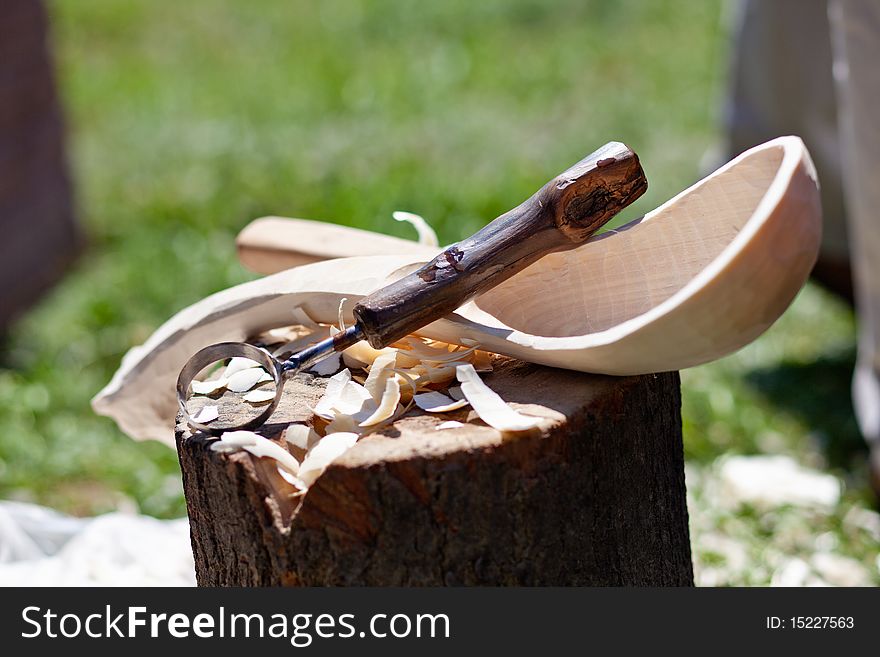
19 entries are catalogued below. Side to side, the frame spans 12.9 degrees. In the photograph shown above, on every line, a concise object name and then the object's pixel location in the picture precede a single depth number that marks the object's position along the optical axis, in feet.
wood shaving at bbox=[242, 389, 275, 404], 5.43
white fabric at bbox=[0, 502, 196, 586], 6.00
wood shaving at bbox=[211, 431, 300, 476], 5.28
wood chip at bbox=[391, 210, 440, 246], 5.65
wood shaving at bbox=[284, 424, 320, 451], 5.32
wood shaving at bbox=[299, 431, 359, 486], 5.25
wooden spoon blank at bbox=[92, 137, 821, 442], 5.20
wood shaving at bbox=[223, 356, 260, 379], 5.52
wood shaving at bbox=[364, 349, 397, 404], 5.38
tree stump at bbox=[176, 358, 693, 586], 5.24
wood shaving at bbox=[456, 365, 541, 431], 5.26
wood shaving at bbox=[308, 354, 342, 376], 5.52
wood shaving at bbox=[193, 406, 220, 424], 5.38
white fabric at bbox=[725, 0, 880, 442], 7.86
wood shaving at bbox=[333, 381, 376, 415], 5.35
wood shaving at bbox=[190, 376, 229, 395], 5.48
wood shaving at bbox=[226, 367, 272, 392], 5.47
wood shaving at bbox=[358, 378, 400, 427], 5.32
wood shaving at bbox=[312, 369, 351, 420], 5.36
